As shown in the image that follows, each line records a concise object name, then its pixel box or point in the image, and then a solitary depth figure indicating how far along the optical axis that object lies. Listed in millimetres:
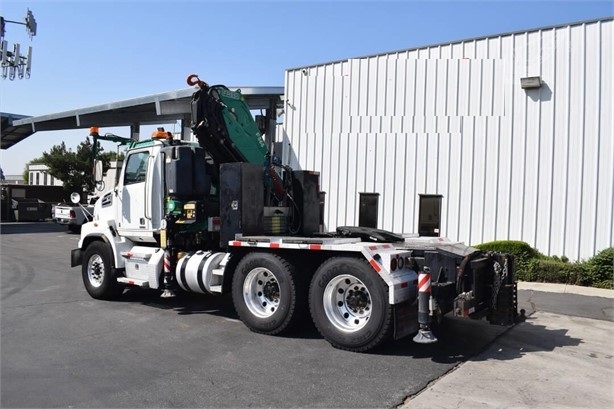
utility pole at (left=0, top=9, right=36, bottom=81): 17484
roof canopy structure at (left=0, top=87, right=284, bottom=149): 19484
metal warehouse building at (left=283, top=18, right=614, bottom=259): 12523
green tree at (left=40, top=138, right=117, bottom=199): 42656
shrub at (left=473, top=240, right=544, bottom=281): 12309
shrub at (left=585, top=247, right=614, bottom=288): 11600
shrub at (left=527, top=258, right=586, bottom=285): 11883
